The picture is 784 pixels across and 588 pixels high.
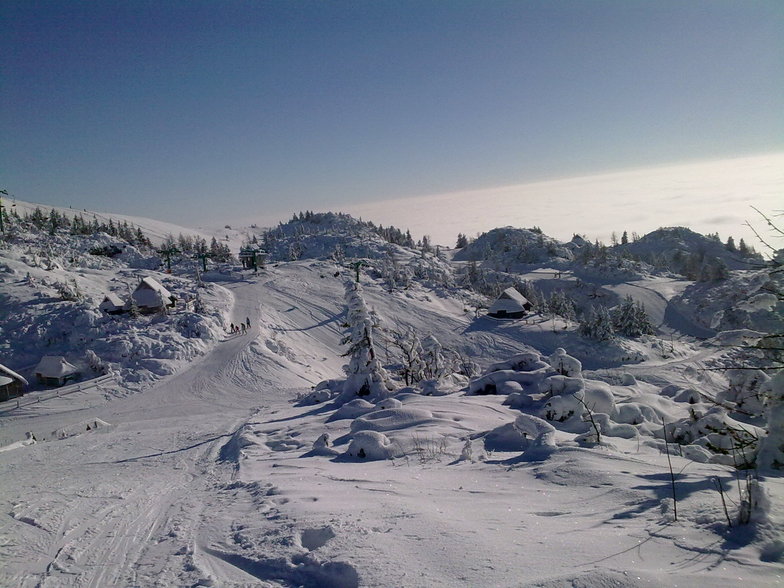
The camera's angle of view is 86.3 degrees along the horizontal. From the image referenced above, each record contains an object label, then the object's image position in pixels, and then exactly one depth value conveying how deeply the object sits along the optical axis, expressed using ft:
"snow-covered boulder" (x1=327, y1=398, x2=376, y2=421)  46.62
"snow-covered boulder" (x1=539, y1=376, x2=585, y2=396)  39.34
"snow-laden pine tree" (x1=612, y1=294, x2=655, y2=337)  160.35
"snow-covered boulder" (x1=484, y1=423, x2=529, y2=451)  27.43
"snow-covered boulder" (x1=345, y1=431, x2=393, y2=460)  29.84
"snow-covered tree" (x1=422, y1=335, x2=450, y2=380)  79.51
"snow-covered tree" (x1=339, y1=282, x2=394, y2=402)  63.72
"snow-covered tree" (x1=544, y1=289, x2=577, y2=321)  180.45
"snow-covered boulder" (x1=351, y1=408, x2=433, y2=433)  35.53
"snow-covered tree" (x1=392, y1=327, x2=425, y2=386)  80.89
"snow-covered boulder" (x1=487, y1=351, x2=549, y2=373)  58.33
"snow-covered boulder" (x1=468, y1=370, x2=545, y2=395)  51.21
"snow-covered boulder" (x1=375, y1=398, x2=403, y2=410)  44.06
